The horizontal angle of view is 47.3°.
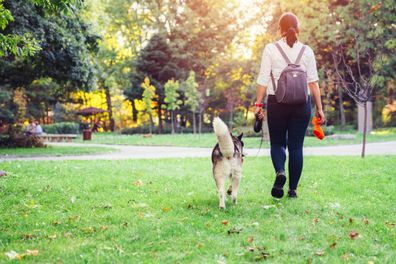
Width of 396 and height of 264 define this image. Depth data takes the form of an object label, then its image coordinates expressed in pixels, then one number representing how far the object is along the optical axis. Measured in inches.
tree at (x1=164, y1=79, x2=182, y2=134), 1510.8
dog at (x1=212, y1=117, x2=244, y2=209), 200.3
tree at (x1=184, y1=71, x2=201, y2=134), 1473.9
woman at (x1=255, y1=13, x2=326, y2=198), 219.0
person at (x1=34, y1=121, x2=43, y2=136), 969.6
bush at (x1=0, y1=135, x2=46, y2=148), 772.0
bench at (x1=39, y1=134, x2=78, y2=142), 1135.8
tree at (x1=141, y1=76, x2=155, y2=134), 1560.0
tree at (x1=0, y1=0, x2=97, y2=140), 619.5
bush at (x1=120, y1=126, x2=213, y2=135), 1660.9
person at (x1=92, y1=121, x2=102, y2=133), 1881.2
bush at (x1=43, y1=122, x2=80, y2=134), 1555.1
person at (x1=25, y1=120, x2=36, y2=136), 940.2
